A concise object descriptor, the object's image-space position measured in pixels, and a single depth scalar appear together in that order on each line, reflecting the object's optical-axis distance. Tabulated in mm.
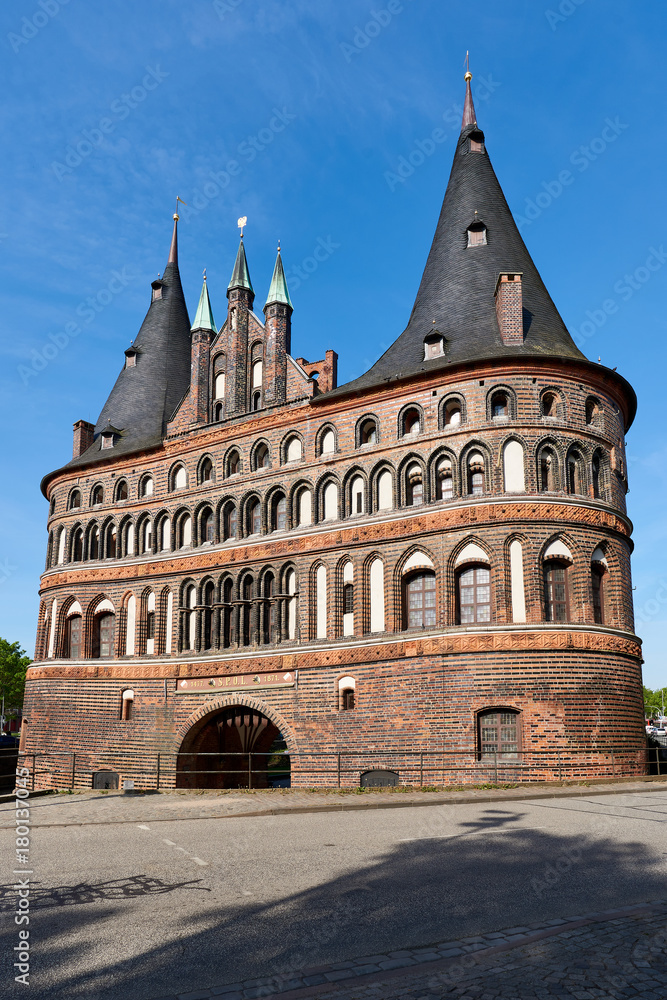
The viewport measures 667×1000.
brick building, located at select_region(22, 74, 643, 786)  20766
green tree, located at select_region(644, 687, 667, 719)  130125
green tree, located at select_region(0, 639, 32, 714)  81750
